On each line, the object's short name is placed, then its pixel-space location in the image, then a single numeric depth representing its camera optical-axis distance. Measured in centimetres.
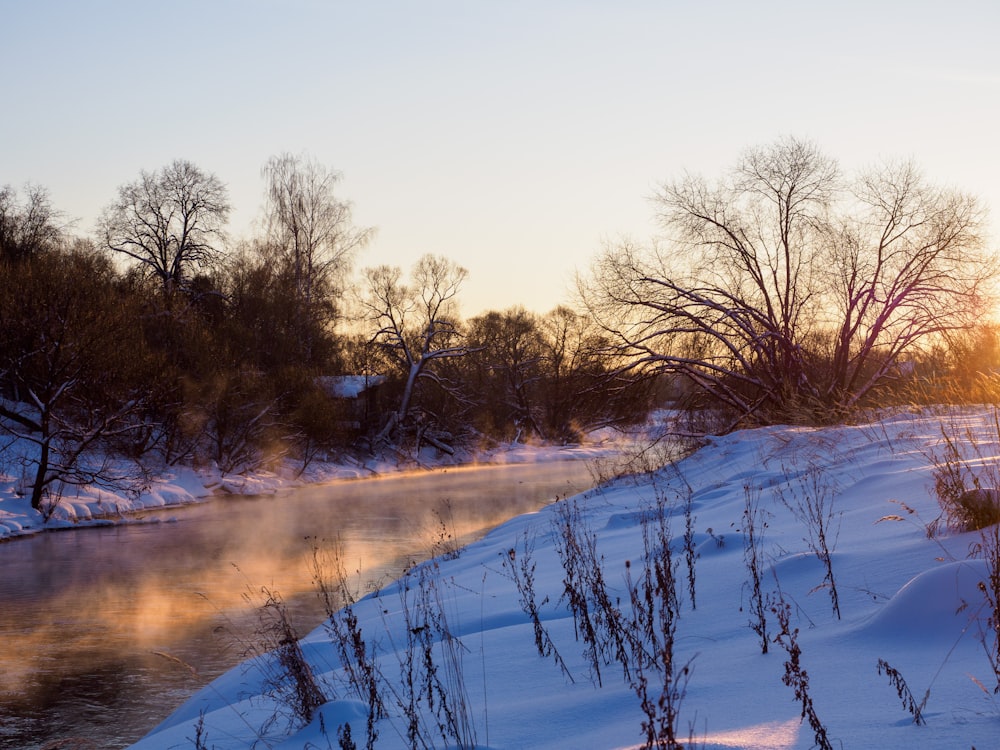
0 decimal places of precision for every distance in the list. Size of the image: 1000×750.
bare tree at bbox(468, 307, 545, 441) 4988
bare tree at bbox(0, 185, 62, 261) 3453
